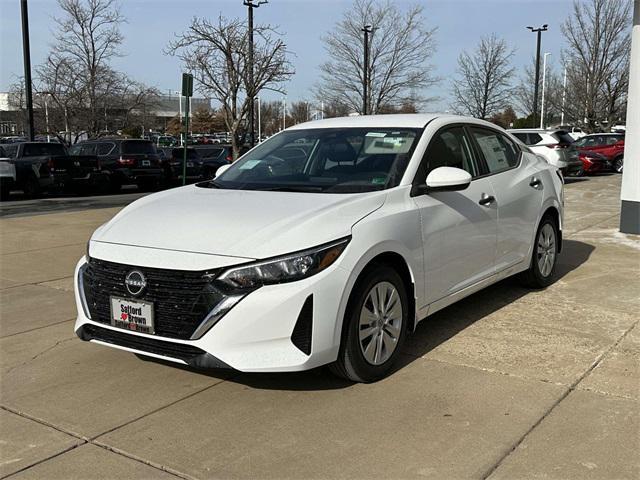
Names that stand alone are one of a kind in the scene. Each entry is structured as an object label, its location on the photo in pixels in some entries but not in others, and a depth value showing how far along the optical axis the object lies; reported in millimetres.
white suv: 19422
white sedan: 3582
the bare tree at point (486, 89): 37781
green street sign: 11703
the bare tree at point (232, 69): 22578
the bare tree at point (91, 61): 27719
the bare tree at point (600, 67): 33906
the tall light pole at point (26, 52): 22069
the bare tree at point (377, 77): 33188
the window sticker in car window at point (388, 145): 4742
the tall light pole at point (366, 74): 30948
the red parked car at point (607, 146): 24469
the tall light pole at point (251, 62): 22625
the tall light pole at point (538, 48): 35625
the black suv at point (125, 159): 21000
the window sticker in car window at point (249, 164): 5285
